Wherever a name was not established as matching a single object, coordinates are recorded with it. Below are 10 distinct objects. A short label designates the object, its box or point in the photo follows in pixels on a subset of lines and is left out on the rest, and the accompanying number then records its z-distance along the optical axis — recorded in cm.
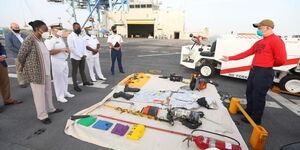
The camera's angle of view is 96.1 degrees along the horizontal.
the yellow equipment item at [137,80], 489
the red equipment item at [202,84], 454
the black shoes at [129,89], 422
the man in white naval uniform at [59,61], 341
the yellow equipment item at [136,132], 240
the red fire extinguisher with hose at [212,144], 205
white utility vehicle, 474
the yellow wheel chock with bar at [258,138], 215
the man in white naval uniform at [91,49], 523
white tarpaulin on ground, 227
